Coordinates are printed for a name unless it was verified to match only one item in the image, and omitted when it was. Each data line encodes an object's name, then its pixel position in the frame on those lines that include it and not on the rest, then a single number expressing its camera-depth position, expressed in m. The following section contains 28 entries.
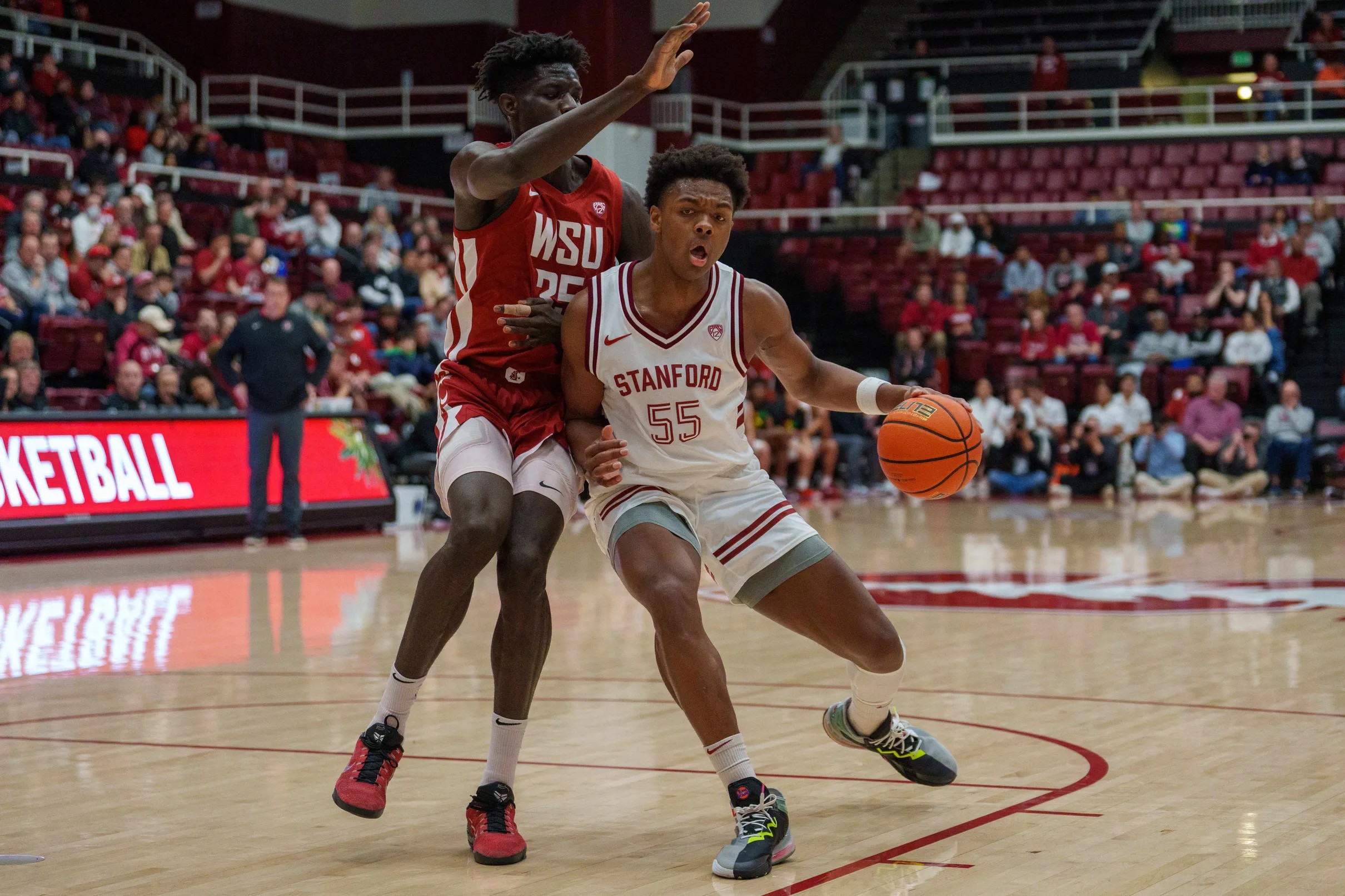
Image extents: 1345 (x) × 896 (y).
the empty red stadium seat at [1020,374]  19.59
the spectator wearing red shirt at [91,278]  14.47
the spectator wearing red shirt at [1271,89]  23.98
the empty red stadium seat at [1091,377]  19.20
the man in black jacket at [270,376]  12.36
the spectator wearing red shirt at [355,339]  16.19
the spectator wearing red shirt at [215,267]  15.88
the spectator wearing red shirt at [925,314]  20.62
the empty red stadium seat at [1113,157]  24.62
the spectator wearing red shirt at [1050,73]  26.00
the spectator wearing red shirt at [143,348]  13.78
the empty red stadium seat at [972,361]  20.17
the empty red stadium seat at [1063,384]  19.45
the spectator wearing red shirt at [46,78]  19.28
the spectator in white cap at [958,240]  21.92
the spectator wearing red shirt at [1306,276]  19.91
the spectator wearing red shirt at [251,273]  16.14
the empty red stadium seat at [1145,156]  24.47
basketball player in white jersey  4.40
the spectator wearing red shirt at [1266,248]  20.34
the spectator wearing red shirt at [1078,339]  19.59
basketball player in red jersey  4.18
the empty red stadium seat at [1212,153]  24.19
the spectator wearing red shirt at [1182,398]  18.47
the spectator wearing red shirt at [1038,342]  19.78
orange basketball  4.55
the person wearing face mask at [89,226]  15.20
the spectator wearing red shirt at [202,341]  14.32
